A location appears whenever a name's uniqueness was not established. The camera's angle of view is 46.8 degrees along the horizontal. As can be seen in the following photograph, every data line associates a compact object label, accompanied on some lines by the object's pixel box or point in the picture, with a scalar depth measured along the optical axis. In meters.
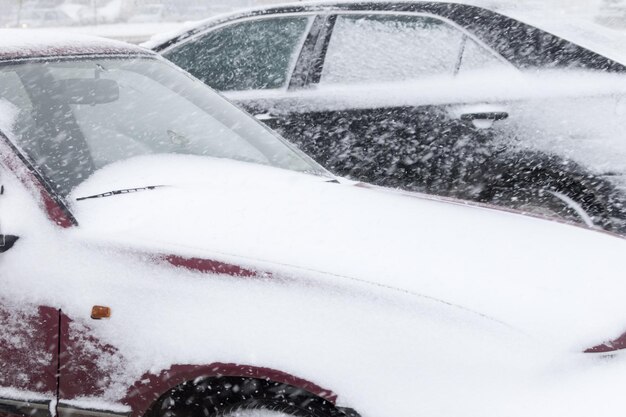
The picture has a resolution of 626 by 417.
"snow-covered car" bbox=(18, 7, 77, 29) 34.00
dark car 3.56
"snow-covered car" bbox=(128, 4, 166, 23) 36.03
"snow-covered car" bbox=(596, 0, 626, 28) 17.25
